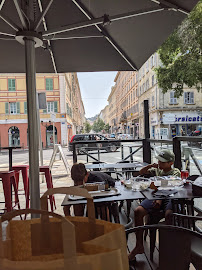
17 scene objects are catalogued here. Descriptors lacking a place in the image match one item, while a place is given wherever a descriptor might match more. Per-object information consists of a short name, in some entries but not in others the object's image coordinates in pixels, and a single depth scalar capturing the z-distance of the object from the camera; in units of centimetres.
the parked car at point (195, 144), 361
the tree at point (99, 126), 11710
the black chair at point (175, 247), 130
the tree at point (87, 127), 10931
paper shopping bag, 72
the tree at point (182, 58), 1416
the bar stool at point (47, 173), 453
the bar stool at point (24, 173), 434
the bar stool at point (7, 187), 365
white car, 3552
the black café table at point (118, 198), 232
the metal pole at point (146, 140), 619
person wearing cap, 235
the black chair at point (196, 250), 138
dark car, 1955
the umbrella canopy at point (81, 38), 254
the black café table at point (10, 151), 442
